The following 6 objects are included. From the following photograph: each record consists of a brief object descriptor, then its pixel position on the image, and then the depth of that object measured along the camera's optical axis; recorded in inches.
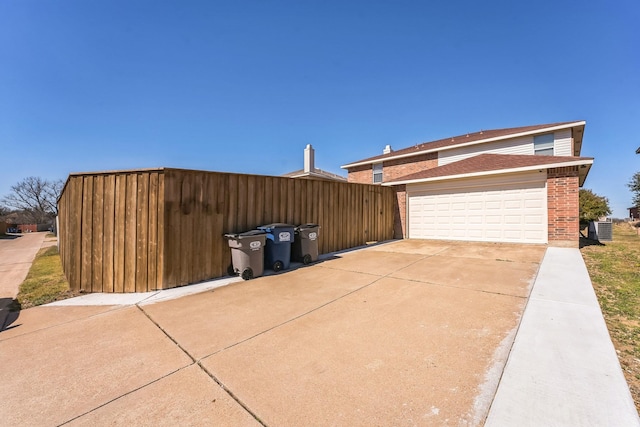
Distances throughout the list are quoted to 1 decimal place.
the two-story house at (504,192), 339.3
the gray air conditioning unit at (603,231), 431.2
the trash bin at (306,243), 265.4
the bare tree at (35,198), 1809.8
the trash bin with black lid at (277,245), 235.8
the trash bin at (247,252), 211.9
